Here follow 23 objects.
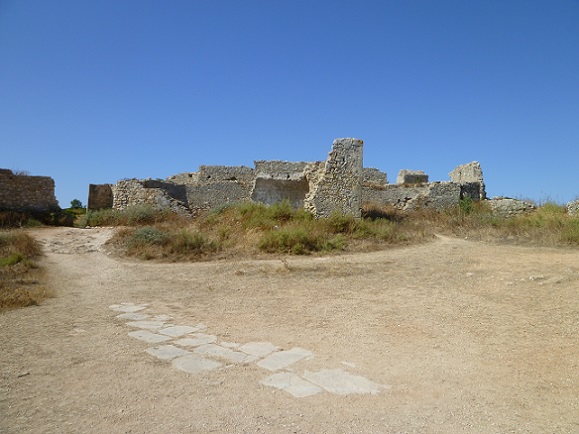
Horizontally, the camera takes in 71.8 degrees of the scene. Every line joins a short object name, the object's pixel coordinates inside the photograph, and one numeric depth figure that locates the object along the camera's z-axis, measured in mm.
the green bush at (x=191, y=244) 10148
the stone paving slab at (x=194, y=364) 3643
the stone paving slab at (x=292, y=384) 3218
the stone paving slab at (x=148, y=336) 4406
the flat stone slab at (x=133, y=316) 5293
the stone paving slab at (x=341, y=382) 3277
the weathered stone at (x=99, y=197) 19250
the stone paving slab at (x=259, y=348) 4055
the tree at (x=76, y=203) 32525
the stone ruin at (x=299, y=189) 13586
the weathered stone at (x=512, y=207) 15245
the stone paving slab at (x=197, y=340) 4291
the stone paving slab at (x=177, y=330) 4621
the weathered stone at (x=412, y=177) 22109
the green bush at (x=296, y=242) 10414
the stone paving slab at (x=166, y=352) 3928
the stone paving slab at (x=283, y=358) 3730
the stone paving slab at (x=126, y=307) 5723
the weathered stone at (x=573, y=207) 13569
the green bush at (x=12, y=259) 8070
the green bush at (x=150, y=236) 10617
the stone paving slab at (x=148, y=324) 4895
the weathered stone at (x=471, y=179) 17438
